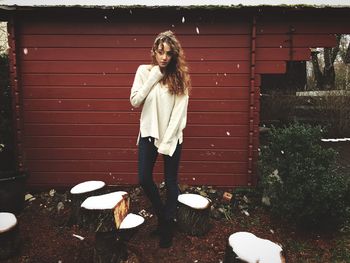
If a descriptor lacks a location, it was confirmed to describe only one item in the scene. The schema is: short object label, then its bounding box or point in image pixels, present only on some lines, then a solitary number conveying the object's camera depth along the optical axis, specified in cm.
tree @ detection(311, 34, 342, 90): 1680
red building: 604
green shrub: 475
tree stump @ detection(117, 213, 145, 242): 420
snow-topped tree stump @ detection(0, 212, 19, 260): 418
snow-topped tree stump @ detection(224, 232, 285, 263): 347
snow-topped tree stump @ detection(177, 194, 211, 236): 471
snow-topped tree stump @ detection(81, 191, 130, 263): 401
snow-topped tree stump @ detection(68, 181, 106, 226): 499
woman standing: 383
